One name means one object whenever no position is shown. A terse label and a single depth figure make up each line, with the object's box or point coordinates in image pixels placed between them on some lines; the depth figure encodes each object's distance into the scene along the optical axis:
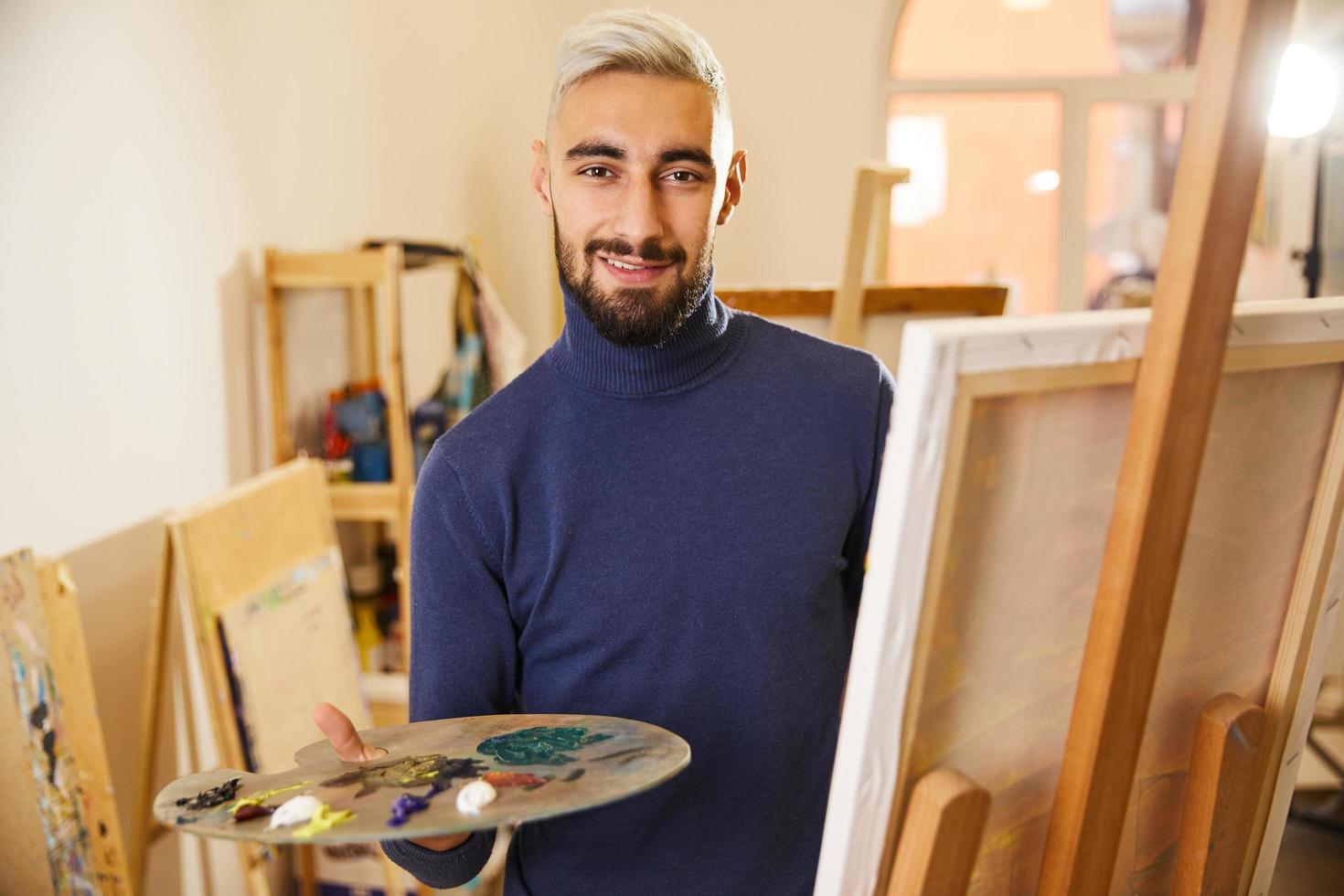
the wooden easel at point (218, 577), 1.88
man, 1.07
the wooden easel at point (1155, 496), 0.69
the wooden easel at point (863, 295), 2.06
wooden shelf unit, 2.45
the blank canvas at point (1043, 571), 0.72
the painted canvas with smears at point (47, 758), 1.47
